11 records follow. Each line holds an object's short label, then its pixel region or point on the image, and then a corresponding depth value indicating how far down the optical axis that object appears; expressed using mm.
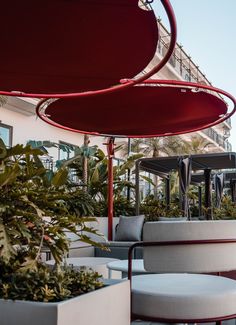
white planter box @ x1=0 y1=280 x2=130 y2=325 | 1905
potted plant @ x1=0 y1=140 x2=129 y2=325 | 2008
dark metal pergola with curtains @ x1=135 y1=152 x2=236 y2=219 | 11381
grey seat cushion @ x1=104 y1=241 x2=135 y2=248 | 7298
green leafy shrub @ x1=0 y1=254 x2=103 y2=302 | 2129
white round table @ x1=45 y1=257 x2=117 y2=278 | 4692
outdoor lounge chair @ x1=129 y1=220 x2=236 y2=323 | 2709
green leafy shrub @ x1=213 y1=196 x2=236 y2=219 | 10902
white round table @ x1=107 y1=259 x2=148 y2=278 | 3816
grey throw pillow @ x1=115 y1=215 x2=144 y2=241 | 8883
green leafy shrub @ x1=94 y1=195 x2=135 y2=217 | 12352
